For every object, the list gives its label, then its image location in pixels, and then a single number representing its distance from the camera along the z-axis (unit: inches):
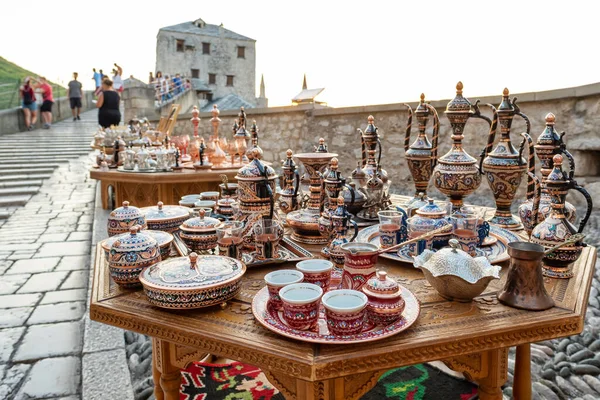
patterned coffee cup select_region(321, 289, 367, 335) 45.4
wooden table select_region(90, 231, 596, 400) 44.8
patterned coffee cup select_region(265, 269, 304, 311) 52.6
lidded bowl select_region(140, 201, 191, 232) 84.8
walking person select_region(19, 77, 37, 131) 504.7
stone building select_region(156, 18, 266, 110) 1298.0
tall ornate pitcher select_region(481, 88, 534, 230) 85.4
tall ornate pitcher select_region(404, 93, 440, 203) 95.0
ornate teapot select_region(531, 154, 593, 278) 61.2
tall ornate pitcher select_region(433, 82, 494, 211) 79.4
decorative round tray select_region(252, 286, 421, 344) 45.6
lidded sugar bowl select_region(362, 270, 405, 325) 48.3
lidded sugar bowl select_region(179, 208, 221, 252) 71.6
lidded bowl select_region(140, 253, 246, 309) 52.7
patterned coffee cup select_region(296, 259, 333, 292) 56.9
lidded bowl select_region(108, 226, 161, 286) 60.3
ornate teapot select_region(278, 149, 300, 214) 96.6
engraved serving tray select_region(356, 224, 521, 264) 69.8
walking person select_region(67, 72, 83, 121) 569.2
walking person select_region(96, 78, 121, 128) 307.2
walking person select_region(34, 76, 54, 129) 533.6
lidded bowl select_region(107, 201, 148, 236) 77.2
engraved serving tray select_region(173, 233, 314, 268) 70.1
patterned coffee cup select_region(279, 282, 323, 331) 47.0
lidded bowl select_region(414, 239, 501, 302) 53.5
